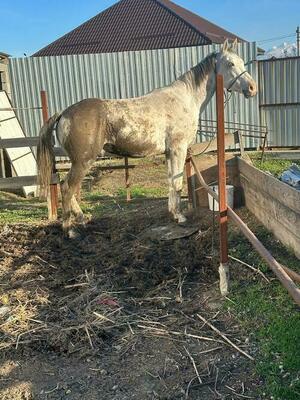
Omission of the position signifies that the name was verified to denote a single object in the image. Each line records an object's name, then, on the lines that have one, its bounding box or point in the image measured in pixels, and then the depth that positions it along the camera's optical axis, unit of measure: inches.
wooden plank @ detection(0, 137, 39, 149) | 280.2
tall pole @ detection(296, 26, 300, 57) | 1580.3
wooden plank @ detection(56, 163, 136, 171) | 329.0
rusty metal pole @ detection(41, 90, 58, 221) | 257.6
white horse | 221.3
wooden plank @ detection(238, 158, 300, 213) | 142.0
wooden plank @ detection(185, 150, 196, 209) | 243.0
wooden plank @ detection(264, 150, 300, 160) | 411.4
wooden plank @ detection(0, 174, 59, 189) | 283.0
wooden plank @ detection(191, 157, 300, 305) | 86.3
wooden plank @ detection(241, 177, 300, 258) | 148.8
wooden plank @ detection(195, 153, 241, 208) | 234.8
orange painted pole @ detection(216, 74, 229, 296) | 135.9
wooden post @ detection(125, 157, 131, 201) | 287.9
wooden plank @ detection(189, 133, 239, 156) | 269.4
